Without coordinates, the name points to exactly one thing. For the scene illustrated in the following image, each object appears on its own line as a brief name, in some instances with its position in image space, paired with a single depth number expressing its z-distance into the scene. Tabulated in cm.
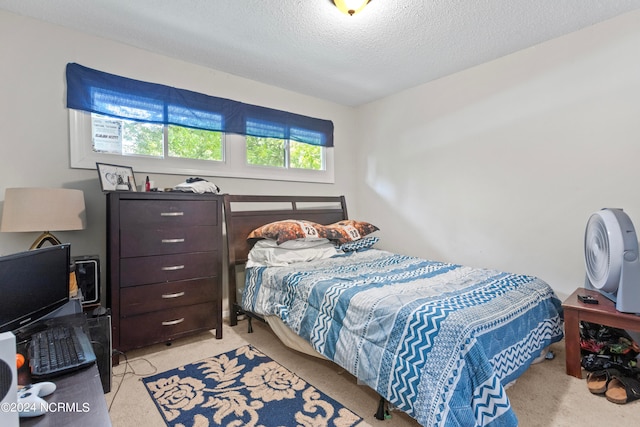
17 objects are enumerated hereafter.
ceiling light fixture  194
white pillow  273
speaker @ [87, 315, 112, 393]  172
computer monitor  117
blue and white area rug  163
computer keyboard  100
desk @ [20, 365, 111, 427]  80
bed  134
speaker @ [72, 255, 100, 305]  209
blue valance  239
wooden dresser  216
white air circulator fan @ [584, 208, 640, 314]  183
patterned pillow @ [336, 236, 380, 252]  320
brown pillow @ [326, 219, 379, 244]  314
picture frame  229
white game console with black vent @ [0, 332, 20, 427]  67
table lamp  186
